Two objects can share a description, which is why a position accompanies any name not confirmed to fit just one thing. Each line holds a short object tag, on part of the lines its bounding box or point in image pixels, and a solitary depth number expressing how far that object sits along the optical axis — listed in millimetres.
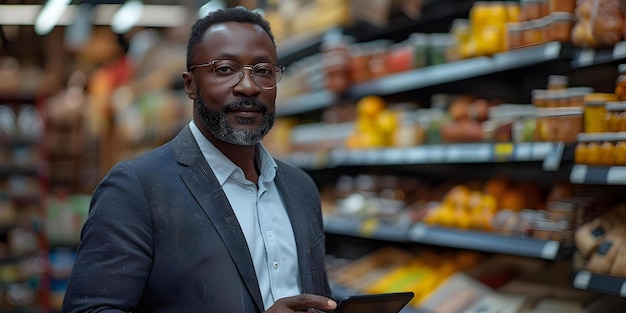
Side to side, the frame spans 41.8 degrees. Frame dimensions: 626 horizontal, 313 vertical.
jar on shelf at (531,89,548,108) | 3092
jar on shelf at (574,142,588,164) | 2781
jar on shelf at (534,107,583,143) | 2895
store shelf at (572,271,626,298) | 2600
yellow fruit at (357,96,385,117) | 4562
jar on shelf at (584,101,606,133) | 2771
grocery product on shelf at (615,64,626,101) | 2695
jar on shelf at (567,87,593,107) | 2928
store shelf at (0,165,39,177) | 8562
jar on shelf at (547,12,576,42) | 3012
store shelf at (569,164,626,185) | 2607
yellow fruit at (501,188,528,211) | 3611
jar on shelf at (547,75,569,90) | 3143
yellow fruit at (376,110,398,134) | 4367
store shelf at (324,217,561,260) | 3039
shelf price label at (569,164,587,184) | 2742
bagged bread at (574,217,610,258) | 2811
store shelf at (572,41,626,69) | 2665
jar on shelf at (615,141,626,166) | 2627
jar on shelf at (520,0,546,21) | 3240
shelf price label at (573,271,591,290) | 2744
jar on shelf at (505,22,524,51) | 3268
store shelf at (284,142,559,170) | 3102
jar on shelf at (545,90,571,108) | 2994
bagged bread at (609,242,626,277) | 2645
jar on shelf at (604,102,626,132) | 2668
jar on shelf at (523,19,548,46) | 3135
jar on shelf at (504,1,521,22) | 3488
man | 1843
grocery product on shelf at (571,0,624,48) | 2719
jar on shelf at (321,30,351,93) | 4809
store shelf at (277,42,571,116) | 3109
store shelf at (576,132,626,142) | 2652
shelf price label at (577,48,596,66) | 2801
